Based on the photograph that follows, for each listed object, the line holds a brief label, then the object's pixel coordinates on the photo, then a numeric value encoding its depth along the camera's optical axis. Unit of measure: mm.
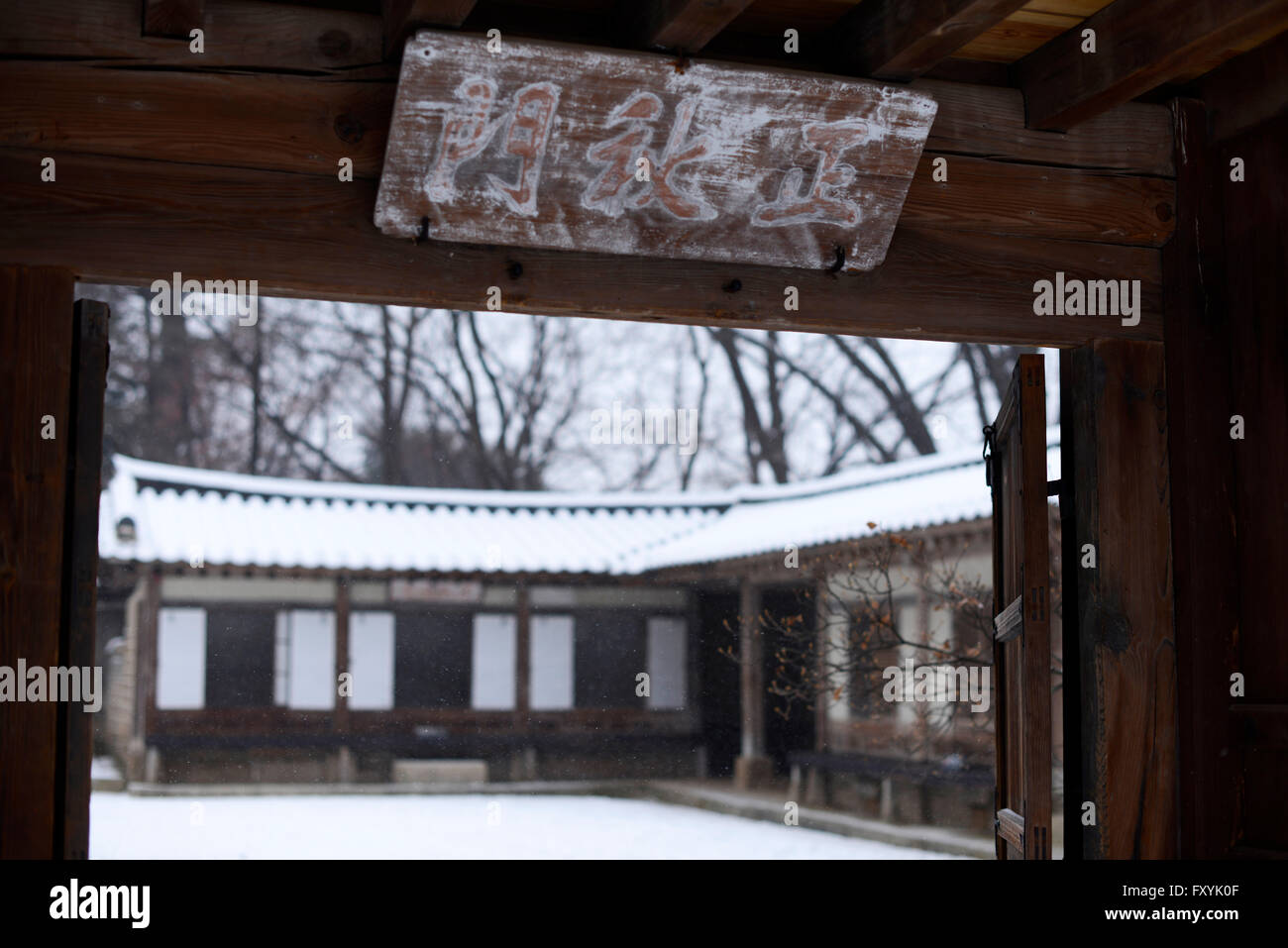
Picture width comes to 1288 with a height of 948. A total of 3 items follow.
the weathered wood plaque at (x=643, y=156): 3428
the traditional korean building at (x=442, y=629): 14945
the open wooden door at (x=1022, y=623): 3566
